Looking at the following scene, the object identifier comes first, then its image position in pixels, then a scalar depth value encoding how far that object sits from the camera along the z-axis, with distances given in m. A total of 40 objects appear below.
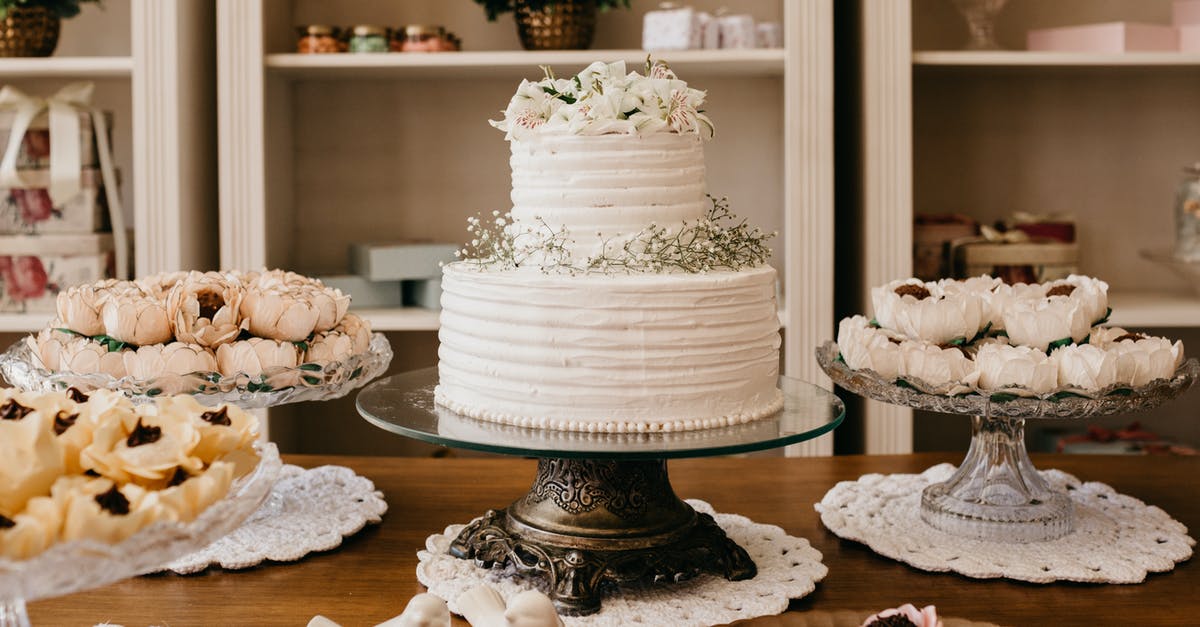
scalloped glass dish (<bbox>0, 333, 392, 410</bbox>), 1.09
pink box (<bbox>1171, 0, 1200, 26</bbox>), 2.23
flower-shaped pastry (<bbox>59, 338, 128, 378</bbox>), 1.11
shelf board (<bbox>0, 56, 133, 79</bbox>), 2.16
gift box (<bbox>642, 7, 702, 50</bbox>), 2.17
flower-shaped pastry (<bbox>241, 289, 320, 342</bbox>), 1.15
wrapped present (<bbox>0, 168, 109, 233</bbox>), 2.17
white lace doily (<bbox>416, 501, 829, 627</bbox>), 0.96
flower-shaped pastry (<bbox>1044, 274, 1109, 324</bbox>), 1.16
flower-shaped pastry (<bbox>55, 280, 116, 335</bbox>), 1.14
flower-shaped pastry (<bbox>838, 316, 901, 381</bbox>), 1.11
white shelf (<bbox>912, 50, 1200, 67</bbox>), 2.14
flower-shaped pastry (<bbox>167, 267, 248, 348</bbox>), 1.13
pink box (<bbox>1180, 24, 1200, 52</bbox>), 2.21
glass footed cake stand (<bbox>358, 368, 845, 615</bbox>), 0.96
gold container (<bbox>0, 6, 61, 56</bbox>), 2.22
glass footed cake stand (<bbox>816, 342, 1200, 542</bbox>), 1.06
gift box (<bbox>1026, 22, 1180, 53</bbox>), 2.17
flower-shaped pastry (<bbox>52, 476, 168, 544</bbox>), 0.60
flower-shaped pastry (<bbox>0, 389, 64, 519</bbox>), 0.62
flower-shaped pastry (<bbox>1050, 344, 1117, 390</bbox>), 1.05
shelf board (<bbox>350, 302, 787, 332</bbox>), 2.16
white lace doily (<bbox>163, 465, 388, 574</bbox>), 1.07
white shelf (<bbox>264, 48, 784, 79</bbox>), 2.13
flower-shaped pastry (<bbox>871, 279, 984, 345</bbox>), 1.14
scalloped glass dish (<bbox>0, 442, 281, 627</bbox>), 0.59
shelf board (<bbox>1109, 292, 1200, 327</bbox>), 2.15
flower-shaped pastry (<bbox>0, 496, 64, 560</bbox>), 0.58
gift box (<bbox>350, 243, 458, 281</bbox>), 2.26
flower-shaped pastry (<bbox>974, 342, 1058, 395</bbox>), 1.05
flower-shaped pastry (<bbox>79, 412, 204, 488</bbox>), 0.66
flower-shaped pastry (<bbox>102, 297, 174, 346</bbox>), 1.11
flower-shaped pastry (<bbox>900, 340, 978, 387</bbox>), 1.07
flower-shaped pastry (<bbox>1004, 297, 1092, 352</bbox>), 1.12
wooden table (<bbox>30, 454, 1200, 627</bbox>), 0.95
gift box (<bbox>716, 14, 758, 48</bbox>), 2.19
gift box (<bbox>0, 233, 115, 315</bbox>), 2.17
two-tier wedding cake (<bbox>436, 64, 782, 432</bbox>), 1.02
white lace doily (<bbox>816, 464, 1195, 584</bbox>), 1.04
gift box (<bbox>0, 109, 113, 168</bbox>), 2.16
